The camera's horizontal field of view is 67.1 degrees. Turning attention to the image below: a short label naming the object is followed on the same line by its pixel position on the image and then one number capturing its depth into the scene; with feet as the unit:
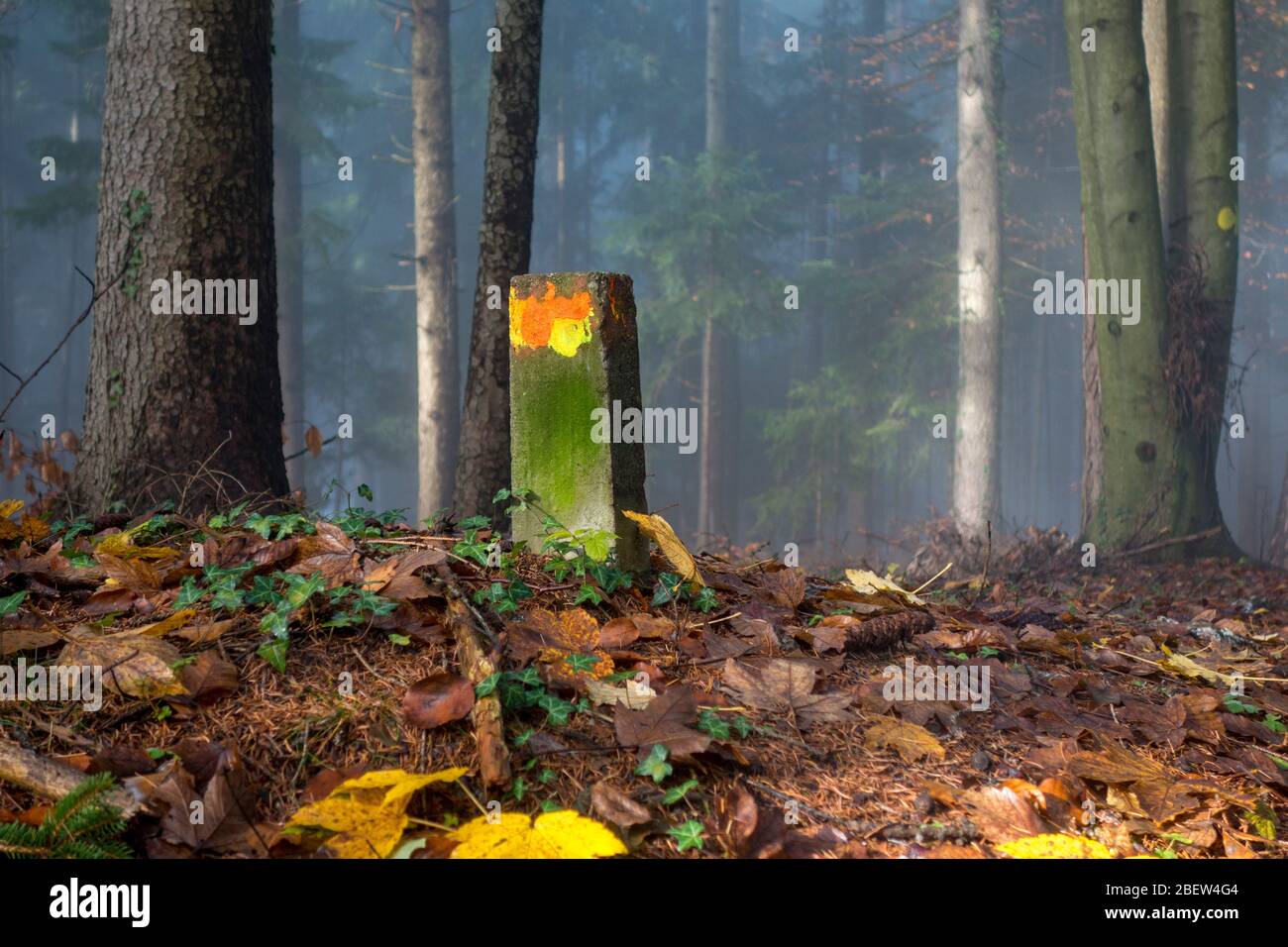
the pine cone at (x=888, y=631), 10.57
